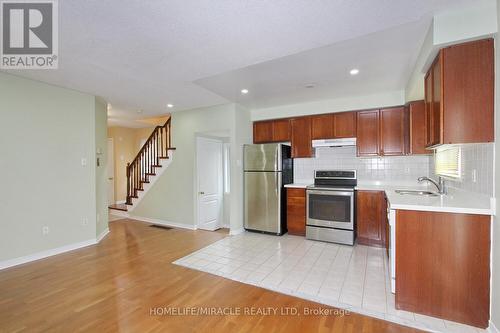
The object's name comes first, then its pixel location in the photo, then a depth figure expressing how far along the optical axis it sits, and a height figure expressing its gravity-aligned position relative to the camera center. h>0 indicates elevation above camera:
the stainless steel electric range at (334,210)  3.86 -0.79
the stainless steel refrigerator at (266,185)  4.50 -0.40
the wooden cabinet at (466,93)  1.84 +0.59
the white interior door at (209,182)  5.09 -0.39
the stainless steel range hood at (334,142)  4.21 +0.42
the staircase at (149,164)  5.59 +0.04
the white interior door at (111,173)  7.35 -0.23
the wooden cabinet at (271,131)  4.79 +0.74
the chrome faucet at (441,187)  2.82 -0.28
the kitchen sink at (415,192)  2.93 -0.38
